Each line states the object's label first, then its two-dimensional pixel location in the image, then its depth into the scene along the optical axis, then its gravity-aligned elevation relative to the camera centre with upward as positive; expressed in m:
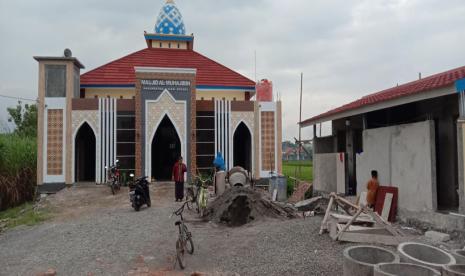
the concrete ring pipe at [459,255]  5.18 -1.43
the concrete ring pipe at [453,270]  4.12 -1.29
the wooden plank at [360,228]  7.14 -1.39
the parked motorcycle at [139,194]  11.75 -1.16
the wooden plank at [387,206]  9.29 -1.26
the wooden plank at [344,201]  7.72 -0.98
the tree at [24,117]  27.89 +2.84
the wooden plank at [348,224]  6.98 -1.26
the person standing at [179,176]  12.77 -0.68
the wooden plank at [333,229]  7.29 -1.43
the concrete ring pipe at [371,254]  5.32 -1.41
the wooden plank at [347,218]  7.86 -1.32
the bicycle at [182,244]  6.47 -1.56
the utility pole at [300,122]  15.75 +1.19
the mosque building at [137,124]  16.95 +1.41
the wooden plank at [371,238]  6.86 -1.51
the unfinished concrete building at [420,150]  7.57 +0.08
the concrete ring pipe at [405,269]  4.57 -1.38
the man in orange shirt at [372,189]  9.78 -0.91
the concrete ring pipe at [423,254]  5.12 -1.39
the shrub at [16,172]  16.86 -0.68
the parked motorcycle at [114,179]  14.97 -0.90
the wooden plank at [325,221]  7.76 -1.35
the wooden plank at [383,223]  6.99 -1.26
